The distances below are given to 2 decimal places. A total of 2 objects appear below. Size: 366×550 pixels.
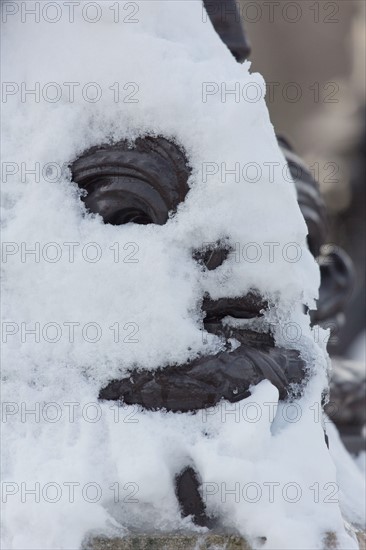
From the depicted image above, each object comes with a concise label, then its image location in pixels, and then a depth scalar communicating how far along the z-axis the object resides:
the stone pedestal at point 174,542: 2.12
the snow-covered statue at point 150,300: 2.13
